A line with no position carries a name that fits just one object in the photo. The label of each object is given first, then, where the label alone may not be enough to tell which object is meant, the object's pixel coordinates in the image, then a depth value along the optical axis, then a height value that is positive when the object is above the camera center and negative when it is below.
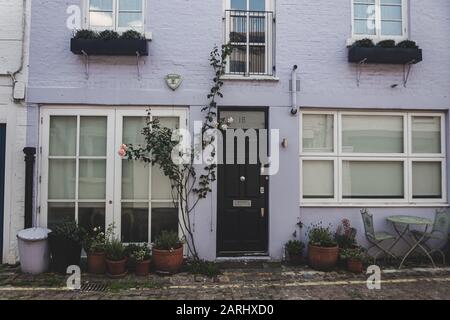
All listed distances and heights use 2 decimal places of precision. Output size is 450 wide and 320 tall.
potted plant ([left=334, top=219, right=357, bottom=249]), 6.79 -1.18
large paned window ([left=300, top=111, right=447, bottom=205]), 7.30 +0.33
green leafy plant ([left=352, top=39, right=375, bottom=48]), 7.05 +2.52
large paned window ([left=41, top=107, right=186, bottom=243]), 6.89 -0.09
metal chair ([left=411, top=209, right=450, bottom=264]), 6.68 -1.14
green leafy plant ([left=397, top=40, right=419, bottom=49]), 7.09 +2.52
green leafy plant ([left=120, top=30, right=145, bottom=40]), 6.75 +2.55
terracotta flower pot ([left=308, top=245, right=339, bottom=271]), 6.49 -1.51
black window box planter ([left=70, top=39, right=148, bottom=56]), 6.64 +2.31
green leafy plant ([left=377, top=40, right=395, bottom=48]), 7.07 +2.52
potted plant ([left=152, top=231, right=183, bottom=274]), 6.23 -1.40
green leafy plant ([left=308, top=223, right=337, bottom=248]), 6.62 -1.19
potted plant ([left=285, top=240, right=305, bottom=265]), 6.79 -1.48
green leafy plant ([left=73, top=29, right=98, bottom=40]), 6.69 +2.54
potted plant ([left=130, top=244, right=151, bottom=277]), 6.18 -1.52
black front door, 7.09 -0.59
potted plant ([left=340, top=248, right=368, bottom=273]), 6.41 -1.52
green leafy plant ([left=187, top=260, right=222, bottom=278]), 6.27 -1.68
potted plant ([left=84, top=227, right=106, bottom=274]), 6.20 -1.43
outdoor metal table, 6.65 -1.04
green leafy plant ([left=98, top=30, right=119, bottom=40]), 6.70 +2.53
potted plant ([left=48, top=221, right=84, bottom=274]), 6.19 -1.27
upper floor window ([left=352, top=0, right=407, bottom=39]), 7.41 +3.17
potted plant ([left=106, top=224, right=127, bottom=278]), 6.07 -1.47
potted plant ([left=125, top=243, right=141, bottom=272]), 6.26 -1.43
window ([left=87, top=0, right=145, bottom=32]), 7.08 +3.07
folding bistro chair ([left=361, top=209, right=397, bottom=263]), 6.64 -1.14
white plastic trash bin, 6.15 -1.34
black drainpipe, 6.61 -0.26
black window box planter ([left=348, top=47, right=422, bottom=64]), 6.99 +2.30
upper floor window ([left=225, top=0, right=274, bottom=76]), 7.30 +2.77
